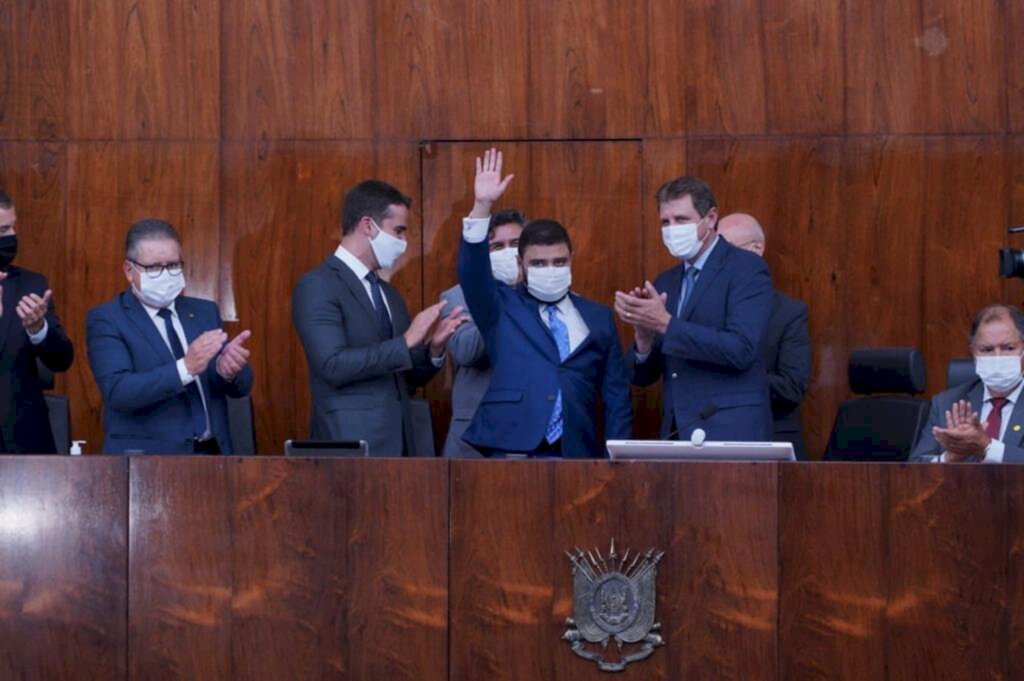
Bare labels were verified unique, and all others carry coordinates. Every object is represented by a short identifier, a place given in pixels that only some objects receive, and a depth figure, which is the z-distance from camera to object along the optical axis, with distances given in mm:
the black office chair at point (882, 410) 9152
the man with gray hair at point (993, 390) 8395
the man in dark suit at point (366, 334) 9003
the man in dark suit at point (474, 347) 9669
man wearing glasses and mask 8706
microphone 7751
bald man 9768
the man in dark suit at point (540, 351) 9003
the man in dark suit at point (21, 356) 9287
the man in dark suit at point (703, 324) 8720
